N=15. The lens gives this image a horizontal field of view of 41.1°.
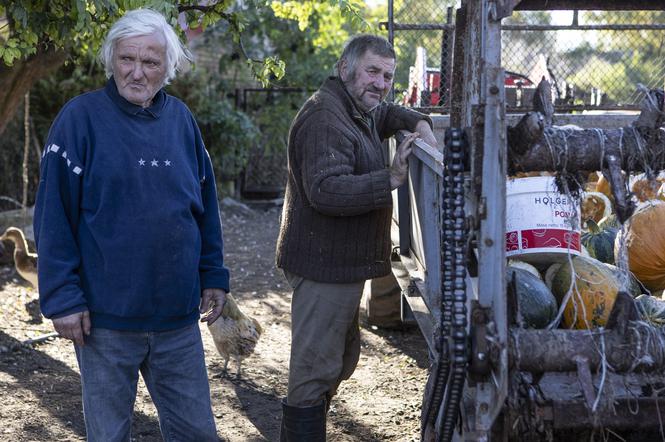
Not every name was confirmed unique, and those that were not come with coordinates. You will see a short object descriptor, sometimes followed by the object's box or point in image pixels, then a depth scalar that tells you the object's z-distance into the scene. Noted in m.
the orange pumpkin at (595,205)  5.41
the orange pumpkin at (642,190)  4.87
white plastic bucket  4.00
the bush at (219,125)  14.28
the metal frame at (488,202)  2.67
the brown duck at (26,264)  7.61
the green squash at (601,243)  4.56
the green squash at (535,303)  3.67
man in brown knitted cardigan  3.88
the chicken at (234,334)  5.78
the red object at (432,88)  7.03
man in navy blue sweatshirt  2.96
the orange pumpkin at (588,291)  3.68
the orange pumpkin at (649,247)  4.34
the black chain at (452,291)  2.78
